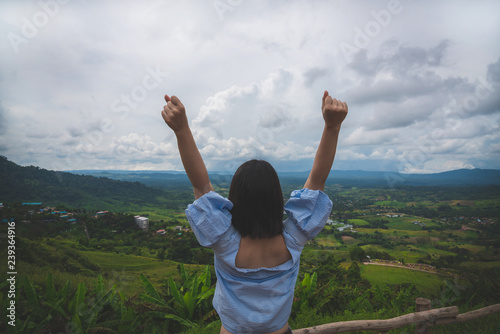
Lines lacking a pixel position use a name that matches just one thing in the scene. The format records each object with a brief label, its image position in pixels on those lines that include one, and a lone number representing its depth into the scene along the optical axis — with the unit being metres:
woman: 1.03
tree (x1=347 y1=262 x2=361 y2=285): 15.78
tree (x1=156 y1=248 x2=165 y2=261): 38.53
